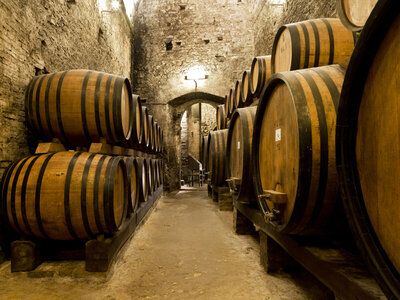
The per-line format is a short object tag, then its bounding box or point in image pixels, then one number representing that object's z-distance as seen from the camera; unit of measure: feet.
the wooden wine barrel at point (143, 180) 12.19
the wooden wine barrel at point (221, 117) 21.51
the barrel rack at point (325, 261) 3.68
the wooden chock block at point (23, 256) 7.56
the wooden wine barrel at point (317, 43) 8.33
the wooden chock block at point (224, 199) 17.42
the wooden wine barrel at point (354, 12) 4.95
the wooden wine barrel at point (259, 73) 11.99
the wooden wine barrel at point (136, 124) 12.01
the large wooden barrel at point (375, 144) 2.68
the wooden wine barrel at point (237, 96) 15.76
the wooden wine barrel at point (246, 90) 13.74
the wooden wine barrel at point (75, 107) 8.87
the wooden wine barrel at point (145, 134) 15.96
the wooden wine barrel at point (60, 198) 7.25
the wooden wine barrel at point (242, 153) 9.01
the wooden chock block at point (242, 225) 11.89
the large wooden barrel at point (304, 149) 4.63
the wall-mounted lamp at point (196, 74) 29.66
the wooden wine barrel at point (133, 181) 9.97
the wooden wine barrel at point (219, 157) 16.55
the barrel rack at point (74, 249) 7.54
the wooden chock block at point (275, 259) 7.52
